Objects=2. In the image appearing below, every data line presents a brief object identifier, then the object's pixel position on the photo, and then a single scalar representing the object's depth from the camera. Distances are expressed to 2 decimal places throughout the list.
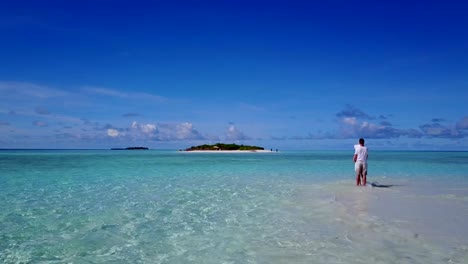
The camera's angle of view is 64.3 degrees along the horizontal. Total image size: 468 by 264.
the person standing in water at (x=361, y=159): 18.00
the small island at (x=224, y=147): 161.35
